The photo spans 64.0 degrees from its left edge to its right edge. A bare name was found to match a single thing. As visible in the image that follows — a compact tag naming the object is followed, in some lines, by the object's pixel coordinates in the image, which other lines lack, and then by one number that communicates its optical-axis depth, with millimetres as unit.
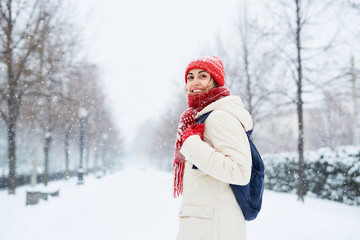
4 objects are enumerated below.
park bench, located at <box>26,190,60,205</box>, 9309
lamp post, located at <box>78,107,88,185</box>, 17586
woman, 1643
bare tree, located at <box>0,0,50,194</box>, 7539
